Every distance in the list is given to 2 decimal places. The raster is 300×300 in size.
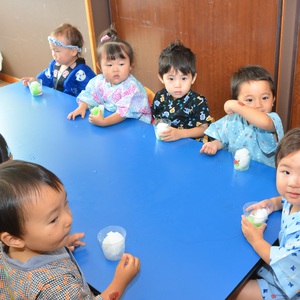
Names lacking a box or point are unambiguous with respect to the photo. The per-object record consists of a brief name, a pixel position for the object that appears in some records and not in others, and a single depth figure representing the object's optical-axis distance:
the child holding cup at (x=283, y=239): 1.28
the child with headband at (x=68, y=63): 2.90
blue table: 1.24
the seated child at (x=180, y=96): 2.24
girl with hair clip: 2.34
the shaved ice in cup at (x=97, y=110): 2.23
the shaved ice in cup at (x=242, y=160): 1.69
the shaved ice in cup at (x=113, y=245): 1.31
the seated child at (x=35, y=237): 1.08
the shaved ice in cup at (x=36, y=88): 2.69
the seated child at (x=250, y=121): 1.82
